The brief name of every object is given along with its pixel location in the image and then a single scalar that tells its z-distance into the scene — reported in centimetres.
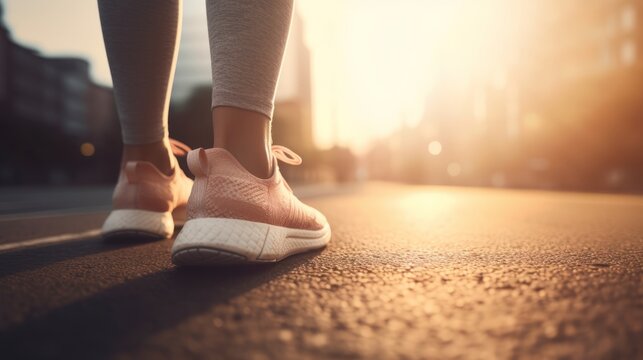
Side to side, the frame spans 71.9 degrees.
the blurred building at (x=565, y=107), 1884
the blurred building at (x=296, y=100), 4475
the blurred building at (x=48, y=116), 3178
